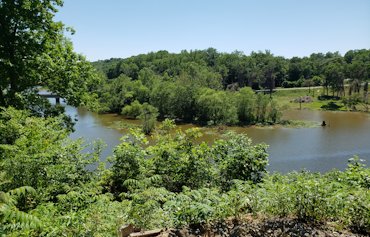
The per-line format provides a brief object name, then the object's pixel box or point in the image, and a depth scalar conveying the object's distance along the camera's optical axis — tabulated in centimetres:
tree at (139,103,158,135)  4815
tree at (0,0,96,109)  1217
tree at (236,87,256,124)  5612
